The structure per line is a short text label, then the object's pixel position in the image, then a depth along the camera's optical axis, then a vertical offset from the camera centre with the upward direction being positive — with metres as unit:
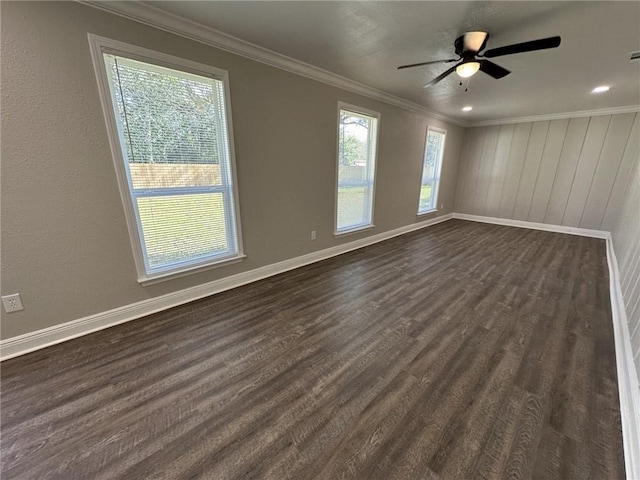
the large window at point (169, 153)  1.92 +0.16
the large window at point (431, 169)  5.43 +0.11
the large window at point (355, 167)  3.66 +0.09
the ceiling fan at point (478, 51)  1.82 +0.96
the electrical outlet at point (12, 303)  1.73 -0.91
